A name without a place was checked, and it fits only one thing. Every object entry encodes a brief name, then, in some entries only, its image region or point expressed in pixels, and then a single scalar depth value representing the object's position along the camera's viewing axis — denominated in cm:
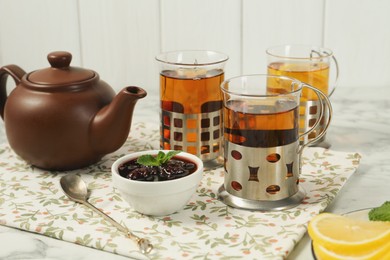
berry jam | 96
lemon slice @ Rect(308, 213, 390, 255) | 84
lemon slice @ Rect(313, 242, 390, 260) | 84
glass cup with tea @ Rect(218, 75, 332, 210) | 96
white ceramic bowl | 94
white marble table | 91
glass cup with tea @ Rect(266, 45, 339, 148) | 111
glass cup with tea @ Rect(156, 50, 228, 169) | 105
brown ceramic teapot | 104
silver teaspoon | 93
